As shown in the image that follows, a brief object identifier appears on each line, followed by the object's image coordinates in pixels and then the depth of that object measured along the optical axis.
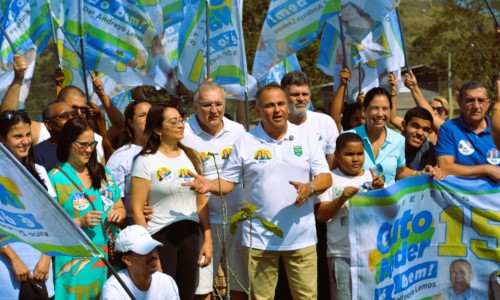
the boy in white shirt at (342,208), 6.87
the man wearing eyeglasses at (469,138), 7.21
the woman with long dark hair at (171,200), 6.55
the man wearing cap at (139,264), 5.72
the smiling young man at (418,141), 7.95
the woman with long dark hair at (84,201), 6.17
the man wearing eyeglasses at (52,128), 6.68
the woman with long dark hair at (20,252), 5.91
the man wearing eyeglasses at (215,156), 7.02
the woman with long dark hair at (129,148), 7.04
